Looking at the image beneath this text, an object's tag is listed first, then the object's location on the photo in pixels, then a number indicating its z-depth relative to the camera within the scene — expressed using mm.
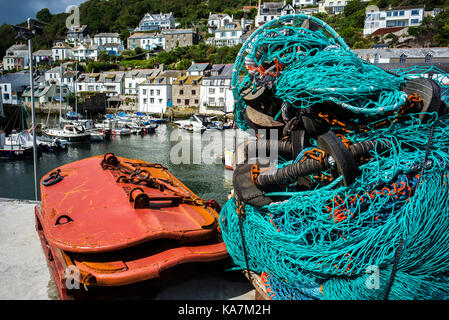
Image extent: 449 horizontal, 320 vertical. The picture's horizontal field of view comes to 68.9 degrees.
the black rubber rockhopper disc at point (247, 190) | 3041
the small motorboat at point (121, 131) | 37094
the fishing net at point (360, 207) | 2459
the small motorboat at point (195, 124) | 39344
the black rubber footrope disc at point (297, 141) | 3088
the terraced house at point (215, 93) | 47688
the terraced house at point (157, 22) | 98562
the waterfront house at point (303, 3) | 90750
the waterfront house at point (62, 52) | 86500
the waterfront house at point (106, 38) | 93938
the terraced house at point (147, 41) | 86112
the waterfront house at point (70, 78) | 61162
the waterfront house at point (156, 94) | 52812
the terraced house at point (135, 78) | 59066
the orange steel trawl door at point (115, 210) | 2967
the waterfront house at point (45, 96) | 55819
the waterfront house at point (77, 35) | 103388
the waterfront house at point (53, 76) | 64944
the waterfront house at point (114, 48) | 87775
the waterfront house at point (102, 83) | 60375
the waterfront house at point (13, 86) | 58322
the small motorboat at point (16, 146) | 24469
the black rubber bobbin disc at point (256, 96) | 3248
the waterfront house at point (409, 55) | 33781
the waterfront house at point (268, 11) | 83938
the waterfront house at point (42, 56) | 86938
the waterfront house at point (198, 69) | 54844
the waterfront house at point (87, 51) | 82938
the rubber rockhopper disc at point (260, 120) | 3455
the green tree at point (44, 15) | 126331
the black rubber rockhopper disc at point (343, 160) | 2439
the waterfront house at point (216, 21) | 85938
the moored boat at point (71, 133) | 31656
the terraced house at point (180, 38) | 80250
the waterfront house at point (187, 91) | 51719
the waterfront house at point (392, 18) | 59750
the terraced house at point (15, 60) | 86938
